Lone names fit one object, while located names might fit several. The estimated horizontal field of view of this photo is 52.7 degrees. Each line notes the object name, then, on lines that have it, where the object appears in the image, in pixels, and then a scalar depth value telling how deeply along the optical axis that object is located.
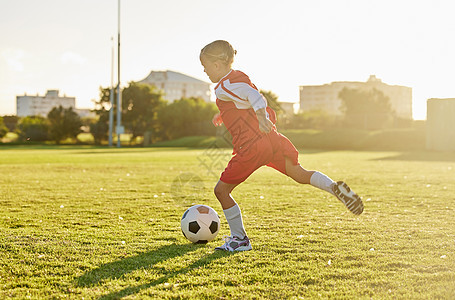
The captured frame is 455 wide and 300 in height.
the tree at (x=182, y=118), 50.16
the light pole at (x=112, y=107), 45.97
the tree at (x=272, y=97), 44.70
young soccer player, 3.90
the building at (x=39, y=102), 164.12
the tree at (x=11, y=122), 59.80
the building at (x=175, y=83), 126.38
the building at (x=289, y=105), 132.10
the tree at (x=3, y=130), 51.22
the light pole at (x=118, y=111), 43.82
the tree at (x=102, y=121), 50.84
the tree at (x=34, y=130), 50.16
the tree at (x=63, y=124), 49.97
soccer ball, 4.42
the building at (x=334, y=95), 132.50
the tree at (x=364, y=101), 58.22
